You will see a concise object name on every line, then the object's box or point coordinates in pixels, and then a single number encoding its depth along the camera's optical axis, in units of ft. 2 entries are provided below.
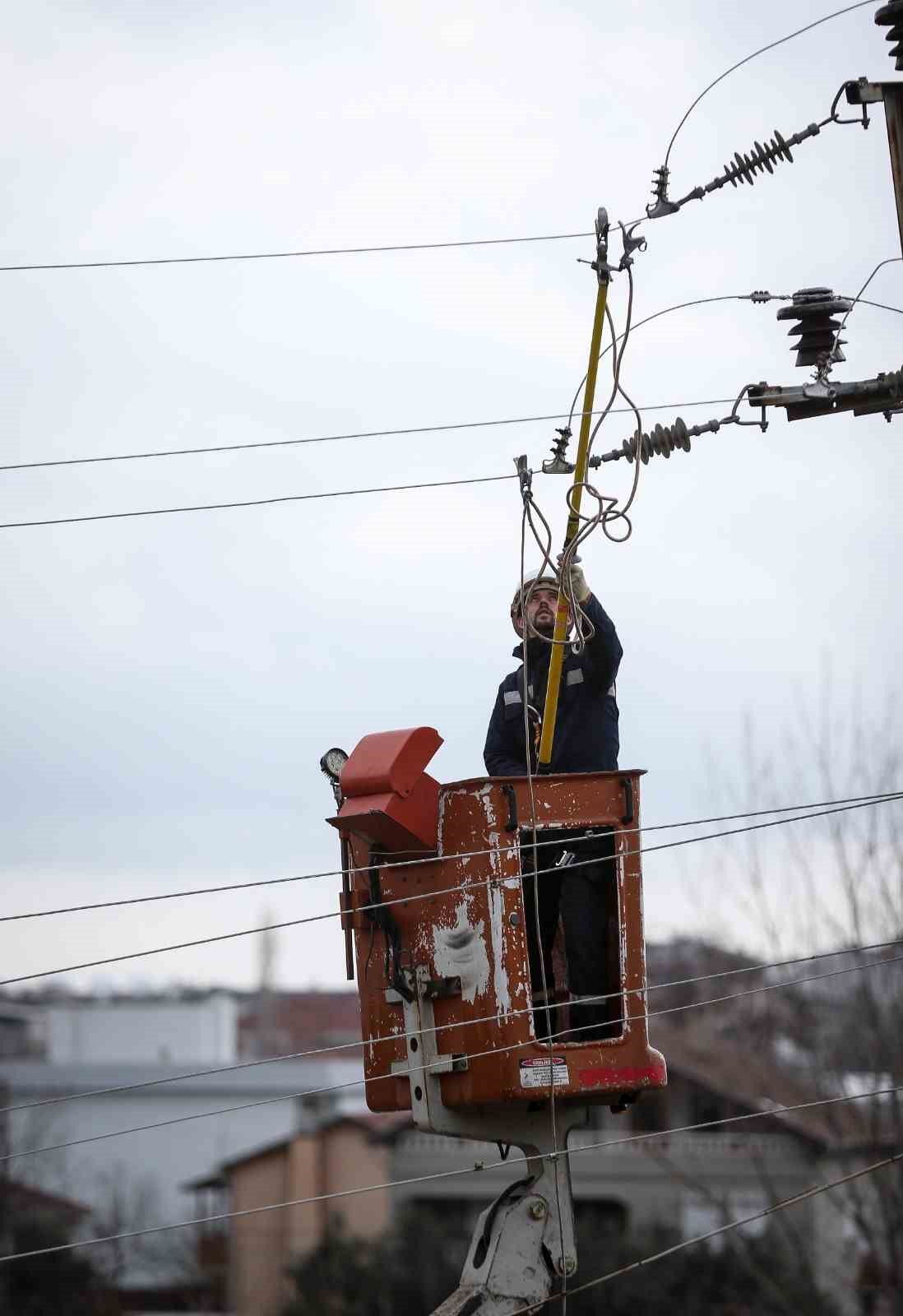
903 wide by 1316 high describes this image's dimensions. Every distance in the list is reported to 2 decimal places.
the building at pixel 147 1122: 276.00
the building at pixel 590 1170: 229.45
